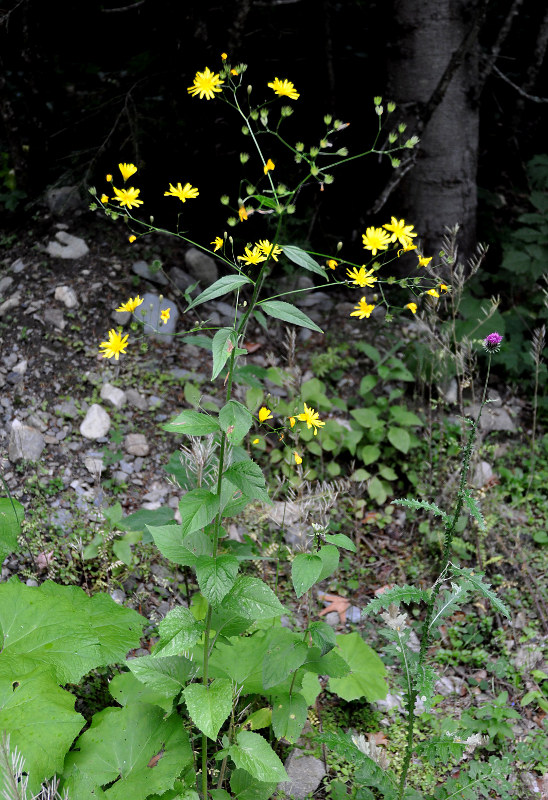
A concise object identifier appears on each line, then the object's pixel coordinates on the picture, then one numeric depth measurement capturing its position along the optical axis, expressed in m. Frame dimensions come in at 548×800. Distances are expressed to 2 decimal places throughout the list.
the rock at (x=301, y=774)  2.16
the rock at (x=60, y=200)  4.06
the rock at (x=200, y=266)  4.04
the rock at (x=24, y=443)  2.97
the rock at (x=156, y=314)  3.63
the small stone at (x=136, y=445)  3.21
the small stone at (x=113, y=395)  3.35
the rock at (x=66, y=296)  3.65
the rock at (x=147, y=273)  3.89
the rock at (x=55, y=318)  3.57
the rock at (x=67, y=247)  3.87
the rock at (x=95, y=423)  3.20
